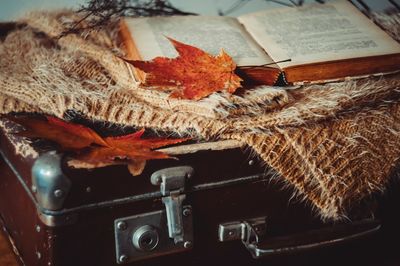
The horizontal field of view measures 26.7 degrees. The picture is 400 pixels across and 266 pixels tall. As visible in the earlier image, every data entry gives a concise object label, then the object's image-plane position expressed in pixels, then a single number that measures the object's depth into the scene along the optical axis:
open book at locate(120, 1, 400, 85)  0.64
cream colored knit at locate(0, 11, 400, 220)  0.59
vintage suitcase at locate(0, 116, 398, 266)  0.55
